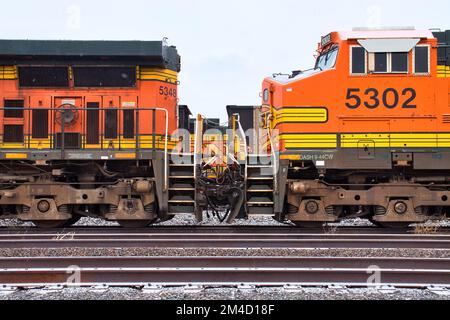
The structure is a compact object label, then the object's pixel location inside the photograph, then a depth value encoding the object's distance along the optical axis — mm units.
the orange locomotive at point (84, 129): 9188
